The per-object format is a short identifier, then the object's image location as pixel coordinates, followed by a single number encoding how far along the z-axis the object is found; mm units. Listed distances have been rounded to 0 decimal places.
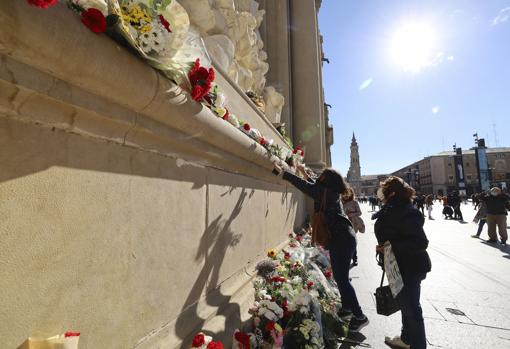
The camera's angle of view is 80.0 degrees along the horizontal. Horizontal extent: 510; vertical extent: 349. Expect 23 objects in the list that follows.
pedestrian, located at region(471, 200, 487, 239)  10031
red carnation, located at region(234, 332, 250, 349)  1920
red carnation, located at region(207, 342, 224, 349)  1503
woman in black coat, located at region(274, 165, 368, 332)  3469
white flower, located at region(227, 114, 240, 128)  2843
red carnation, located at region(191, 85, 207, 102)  1755
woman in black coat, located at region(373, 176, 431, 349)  2785
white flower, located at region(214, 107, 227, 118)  2344
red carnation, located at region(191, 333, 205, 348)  1586
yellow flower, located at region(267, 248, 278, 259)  3495
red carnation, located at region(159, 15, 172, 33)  1364
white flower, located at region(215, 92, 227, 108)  2357
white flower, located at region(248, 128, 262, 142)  3567
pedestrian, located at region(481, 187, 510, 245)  8820
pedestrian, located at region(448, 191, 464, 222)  16469
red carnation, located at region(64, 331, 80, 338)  1044
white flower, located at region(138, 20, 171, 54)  1321
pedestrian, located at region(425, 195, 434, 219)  17506
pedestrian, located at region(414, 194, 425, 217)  17444
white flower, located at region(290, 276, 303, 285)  3281
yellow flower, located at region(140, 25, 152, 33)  1310
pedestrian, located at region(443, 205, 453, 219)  17109
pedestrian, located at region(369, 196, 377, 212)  28956
